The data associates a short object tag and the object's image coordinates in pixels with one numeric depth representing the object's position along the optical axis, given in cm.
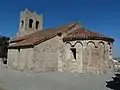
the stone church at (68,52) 1173
